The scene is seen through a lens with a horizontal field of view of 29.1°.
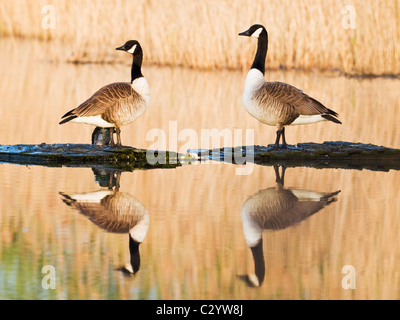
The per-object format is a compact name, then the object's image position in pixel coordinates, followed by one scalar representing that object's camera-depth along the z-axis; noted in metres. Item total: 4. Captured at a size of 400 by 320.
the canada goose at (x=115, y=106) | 8.61
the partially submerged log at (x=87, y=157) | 8.45
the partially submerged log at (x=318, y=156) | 8.93
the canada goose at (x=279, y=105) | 9.10
